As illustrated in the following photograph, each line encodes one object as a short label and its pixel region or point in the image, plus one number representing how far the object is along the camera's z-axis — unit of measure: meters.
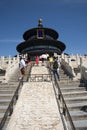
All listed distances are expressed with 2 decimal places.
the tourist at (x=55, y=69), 8.74
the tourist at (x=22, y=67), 8.65
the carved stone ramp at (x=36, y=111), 4.75
